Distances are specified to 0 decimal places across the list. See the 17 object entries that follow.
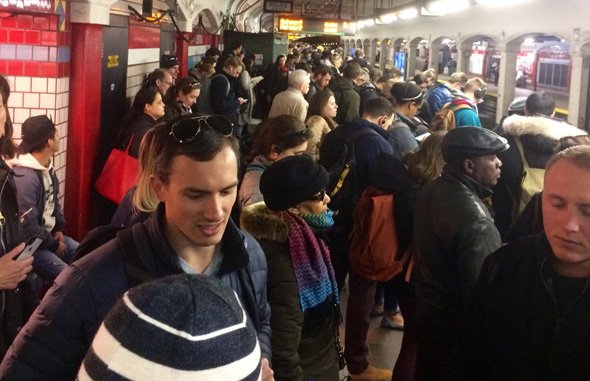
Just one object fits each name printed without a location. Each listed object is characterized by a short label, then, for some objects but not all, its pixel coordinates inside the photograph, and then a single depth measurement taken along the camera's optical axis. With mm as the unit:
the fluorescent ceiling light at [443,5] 10812
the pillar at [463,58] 17312
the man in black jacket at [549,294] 1756
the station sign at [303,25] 19094
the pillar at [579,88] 10953
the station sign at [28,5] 4312
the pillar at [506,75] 13977
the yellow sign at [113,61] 5968
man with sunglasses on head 1441
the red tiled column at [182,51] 10906
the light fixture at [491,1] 9805
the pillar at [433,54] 20047
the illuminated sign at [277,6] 15812
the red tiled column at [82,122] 5129
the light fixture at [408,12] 13914
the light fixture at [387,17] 16469
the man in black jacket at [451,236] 2654
